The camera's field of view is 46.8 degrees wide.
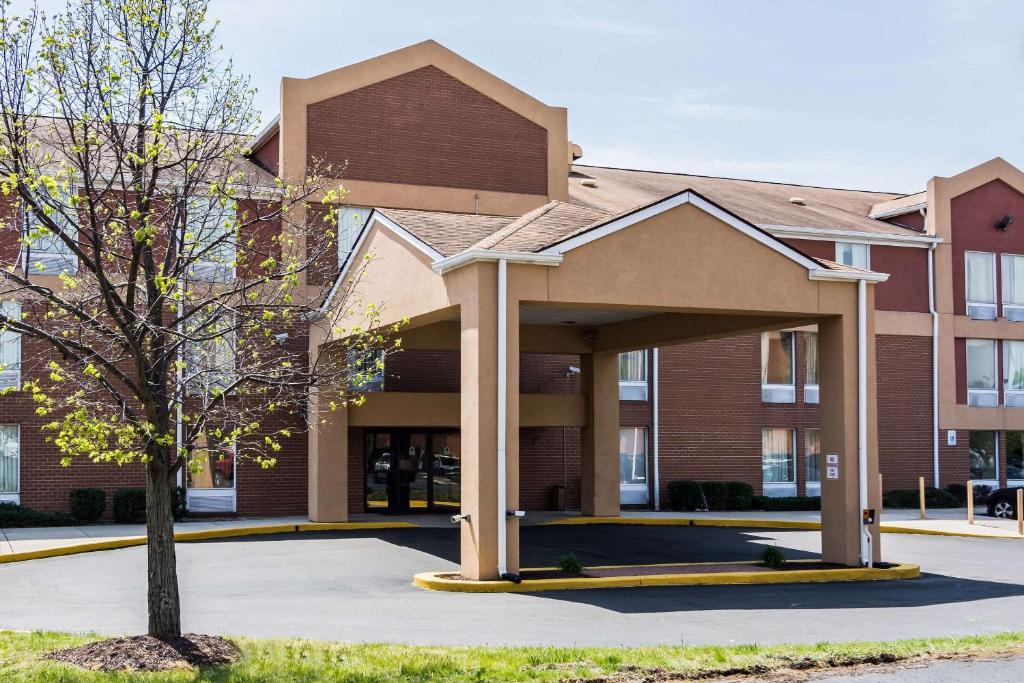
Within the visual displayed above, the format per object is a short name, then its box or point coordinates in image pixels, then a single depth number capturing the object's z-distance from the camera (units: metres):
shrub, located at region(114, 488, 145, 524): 24.98
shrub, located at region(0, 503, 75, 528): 23.91
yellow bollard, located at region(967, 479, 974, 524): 27.36
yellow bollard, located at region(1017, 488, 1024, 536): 25.69
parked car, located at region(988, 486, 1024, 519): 29.80
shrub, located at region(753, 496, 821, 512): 31.45
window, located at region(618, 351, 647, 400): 31.08
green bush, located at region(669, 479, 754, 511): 30.58
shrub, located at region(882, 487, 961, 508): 32.75
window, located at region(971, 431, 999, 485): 34.69
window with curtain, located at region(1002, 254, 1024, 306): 35.34
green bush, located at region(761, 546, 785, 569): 18.17
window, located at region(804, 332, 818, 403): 33.31
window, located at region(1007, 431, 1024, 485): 35.22
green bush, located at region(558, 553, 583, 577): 16.89
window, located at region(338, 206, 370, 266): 26.25
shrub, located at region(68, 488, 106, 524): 24.75
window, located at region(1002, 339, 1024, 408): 35.16
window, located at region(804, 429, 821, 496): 33.25
